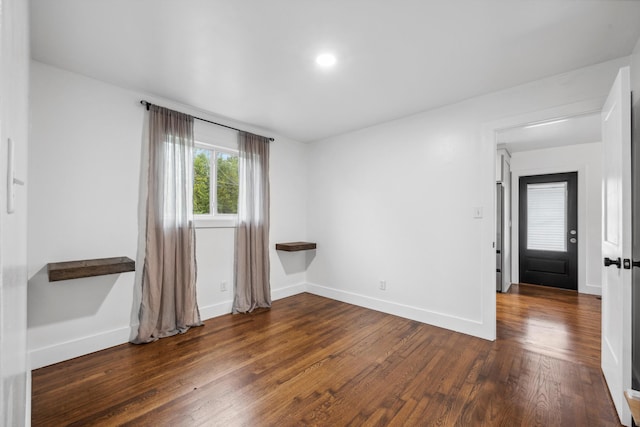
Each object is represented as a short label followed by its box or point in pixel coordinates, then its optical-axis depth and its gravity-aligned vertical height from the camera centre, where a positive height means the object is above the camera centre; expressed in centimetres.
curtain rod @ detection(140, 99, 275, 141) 297 +113
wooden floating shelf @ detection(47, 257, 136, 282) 224 -46
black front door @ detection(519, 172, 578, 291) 509 -29
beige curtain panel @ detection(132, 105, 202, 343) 294 -23
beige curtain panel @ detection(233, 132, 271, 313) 380 -21
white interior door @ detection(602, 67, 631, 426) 175 -19
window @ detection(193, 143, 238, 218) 355 +40
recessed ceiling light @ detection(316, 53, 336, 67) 232 +128
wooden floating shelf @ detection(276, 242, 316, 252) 423 -50
